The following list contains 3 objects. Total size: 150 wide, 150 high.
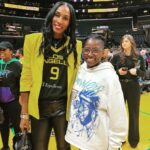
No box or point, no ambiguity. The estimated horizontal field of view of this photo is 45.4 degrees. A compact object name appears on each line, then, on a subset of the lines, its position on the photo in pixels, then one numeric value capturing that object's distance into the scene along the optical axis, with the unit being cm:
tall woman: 137
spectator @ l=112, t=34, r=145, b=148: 254
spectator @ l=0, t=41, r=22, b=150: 234
